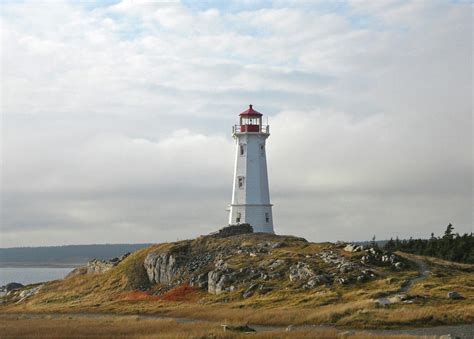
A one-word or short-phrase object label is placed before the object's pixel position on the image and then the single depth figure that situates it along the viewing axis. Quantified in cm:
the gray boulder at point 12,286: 10565
